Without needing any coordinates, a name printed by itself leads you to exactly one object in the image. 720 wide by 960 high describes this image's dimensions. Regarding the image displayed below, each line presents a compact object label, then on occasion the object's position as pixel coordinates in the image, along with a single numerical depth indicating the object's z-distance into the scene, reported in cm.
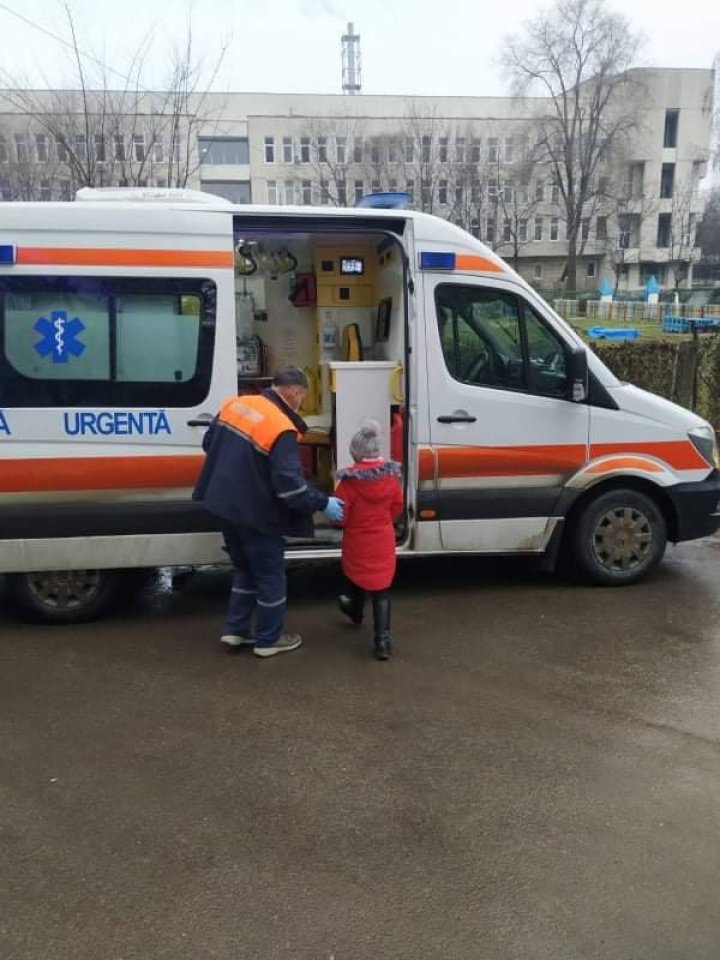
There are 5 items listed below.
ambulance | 475
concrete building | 5369
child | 456
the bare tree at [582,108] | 5203
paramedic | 430
